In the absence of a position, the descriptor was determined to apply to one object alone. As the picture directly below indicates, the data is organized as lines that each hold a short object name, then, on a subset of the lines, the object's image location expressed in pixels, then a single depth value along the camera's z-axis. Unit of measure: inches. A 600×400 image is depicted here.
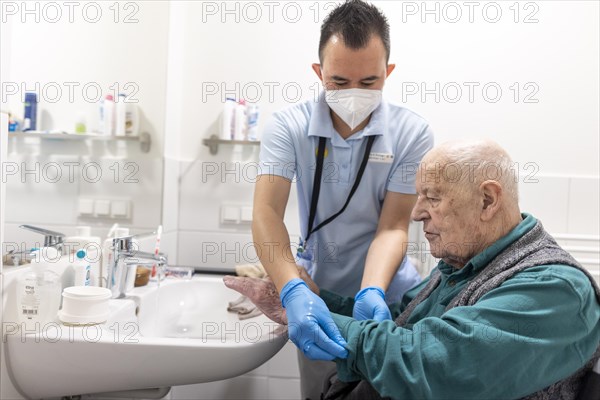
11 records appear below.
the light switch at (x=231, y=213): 90.2
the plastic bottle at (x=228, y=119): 88.7
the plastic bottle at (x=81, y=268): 53.0
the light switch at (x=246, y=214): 90.0
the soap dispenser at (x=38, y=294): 46.9
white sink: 45.3
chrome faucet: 58.6
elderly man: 35.1
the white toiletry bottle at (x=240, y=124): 89.0
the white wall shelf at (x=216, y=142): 89.4
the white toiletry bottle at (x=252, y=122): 89.0
